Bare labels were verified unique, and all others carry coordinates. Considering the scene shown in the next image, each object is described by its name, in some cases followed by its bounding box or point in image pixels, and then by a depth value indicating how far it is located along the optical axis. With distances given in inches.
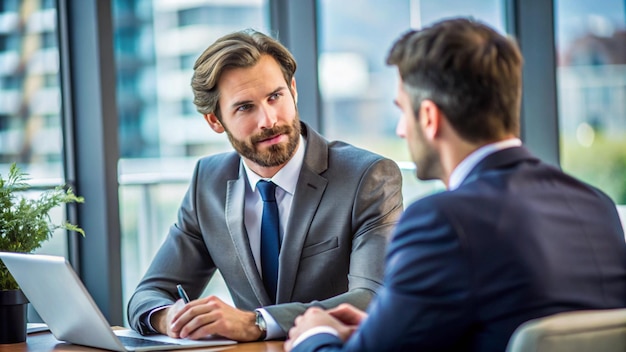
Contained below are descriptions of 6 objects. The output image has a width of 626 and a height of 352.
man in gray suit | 103.3
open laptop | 81.4
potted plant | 92.1
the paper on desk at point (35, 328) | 98.7
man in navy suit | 60.2
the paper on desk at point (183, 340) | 85.4
